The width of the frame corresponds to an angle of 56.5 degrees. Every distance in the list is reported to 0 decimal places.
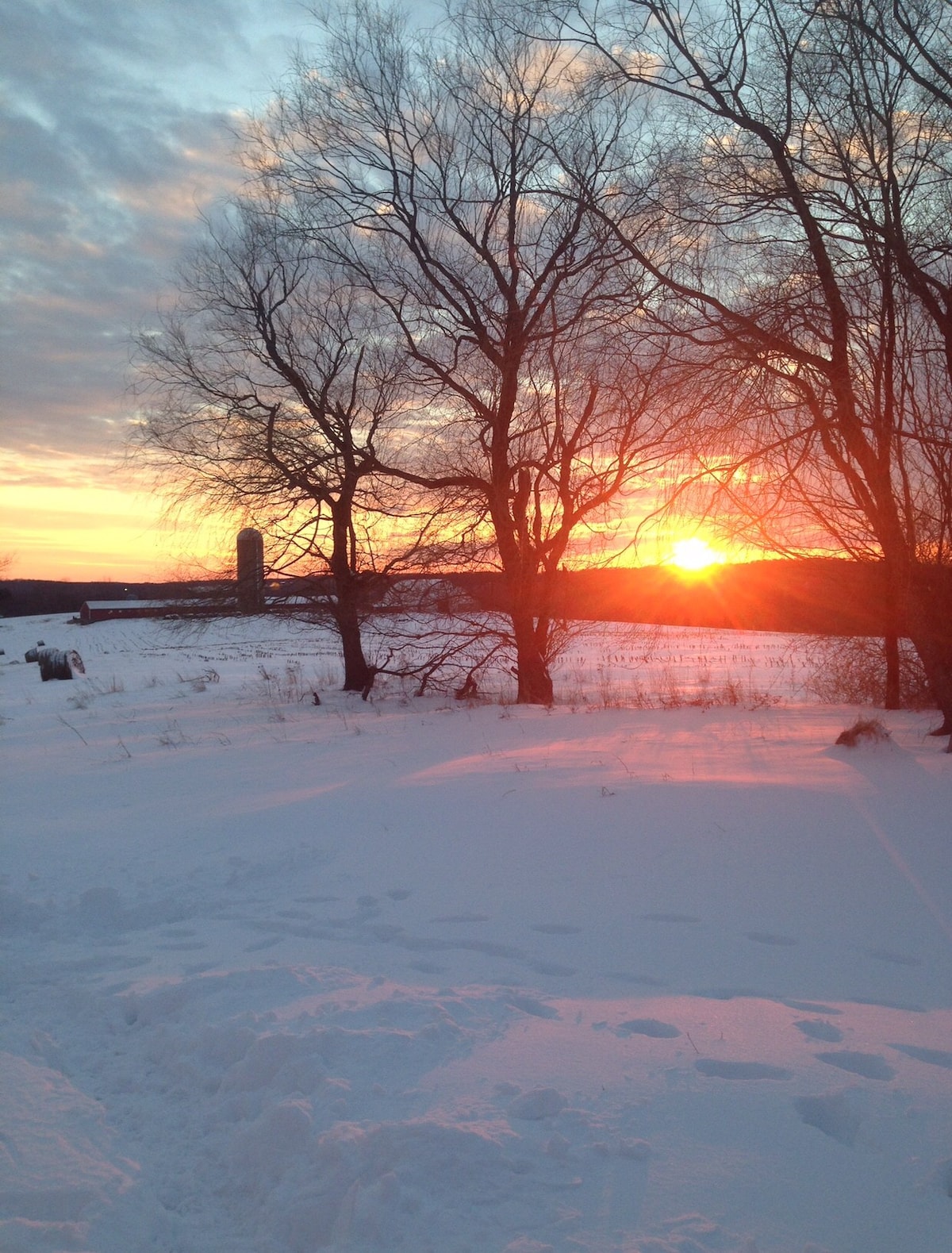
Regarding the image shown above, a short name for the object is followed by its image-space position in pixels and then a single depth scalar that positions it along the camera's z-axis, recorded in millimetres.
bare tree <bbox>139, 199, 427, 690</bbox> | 14727
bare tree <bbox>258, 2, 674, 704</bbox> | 11891
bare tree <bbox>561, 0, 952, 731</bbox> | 6617
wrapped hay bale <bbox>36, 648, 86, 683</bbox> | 23844
